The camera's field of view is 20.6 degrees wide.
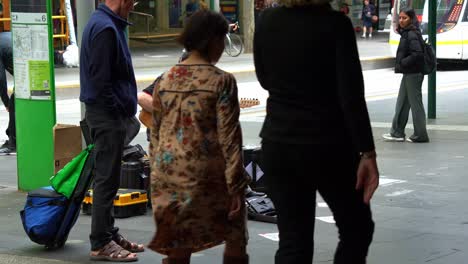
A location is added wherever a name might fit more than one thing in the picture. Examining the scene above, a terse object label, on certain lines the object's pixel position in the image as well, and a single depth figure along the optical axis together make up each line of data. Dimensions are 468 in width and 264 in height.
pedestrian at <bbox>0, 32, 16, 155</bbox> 15.27
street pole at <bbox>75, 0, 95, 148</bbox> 11.20
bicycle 38.49
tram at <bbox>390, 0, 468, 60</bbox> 34.59
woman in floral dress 6.10
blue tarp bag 8.65
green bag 8.68
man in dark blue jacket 8.11
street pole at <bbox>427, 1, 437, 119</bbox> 19.27
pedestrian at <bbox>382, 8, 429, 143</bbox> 16.01
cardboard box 10.93
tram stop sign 11.47
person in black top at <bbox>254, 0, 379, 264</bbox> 5.59
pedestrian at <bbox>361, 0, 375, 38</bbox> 52.07
